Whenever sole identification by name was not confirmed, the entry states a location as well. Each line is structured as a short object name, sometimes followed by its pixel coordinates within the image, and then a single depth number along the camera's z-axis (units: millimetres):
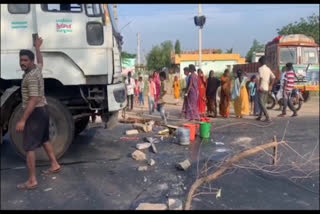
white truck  5449
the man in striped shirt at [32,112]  4543
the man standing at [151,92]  11953
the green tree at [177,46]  67200
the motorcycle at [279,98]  12141
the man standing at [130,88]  13922
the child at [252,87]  11820
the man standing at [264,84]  9883
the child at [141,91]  16156
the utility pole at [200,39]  15869
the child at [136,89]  16141
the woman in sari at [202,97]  10867
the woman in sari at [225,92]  11143
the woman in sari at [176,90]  16859
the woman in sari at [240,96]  11133
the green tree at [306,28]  31906
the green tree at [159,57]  54188
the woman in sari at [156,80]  11928
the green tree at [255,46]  56019
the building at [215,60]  44269
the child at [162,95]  9258
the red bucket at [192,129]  7409
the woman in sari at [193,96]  9440
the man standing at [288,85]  10461
